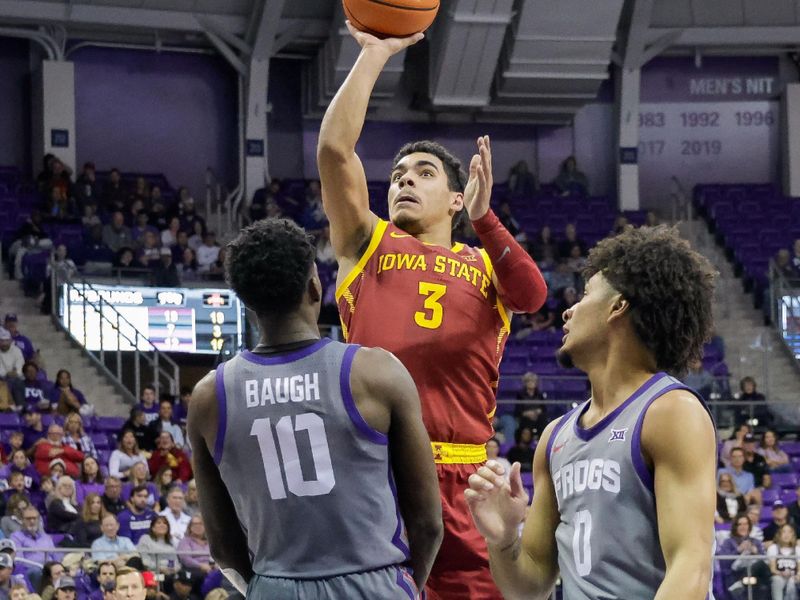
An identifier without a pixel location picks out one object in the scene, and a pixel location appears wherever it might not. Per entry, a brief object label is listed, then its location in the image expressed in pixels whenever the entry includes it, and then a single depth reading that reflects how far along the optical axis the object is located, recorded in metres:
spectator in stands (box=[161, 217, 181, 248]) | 19.41
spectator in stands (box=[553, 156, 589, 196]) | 23.30
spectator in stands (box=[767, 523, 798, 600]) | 10.16
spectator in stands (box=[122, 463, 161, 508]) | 12.49
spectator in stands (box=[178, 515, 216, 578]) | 11.12
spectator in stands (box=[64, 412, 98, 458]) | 13.44
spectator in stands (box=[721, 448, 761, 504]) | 14.46
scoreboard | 17.59
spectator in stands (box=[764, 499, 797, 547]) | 12.32
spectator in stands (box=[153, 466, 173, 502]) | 12.91
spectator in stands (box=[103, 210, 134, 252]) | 18.98
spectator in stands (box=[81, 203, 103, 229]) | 19.19
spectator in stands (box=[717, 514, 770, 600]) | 10.27
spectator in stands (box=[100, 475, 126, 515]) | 11.91
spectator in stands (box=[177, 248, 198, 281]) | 18.39
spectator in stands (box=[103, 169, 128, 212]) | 20.33
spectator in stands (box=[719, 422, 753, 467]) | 14.96
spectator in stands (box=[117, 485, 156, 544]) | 11.59
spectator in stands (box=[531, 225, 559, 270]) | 19.92
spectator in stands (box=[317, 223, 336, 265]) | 19.19
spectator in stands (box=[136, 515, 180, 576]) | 11.22
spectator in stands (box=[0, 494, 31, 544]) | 11.10
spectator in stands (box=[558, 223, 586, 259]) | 20.17
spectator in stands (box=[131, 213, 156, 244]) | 19.20
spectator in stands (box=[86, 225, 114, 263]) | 18.39
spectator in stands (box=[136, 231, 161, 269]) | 18.39
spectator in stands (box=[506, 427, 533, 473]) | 14.13
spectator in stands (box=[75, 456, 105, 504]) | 12.24
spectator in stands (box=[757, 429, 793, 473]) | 15.12
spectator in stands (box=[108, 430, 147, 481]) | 13.21
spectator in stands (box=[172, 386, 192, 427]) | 14.97
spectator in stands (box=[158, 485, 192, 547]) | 11.94
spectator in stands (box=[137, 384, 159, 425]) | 14.91
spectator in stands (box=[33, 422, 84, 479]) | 12.81
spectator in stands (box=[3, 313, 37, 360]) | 15.76
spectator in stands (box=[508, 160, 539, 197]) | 23.31
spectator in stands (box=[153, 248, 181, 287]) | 18.03
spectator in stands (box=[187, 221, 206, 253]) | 19.55
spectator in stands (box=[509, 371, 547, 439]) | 14.80
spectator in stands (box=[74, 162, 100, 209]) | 19.77
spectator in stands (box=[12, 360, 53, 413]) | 14.79
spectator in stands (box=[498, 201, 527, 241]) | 20.23
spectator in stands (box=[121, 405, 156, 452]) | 14.09
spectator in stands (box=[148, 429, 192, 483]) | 13.45
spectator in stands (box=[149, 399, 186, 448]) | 14.35
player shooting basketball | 5.04
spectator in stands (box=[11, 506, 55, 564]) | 10.97
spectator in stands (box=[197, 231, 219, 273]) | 18.98
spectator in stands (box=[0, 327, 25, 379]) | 15.40
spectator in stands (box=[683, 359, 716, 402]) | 16.46
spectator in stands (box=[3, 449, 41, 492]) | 12.35
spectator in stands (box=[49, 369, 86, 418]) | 14.78
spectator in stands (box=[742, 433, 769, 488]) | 14.77
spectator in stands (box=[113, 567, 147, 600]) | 8.79
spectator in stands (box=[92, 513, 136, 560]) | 11.08
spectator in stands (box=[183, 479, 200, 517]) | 12.41
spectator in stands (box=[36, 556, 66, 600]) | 9.59
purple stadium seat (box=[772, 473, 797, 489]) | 14.77
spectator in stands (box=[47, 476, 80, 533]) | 11.69
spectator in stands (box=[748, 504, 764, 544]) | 12.30
